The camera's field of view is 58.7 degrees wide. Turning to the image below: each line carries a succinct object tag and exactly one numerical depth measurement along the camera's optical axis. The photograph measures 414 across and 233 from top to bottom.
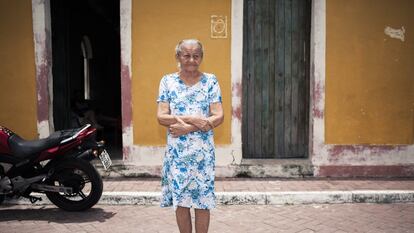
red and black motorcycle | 4.57
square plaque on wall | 6.24
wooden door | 6.62
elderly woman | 3.13
